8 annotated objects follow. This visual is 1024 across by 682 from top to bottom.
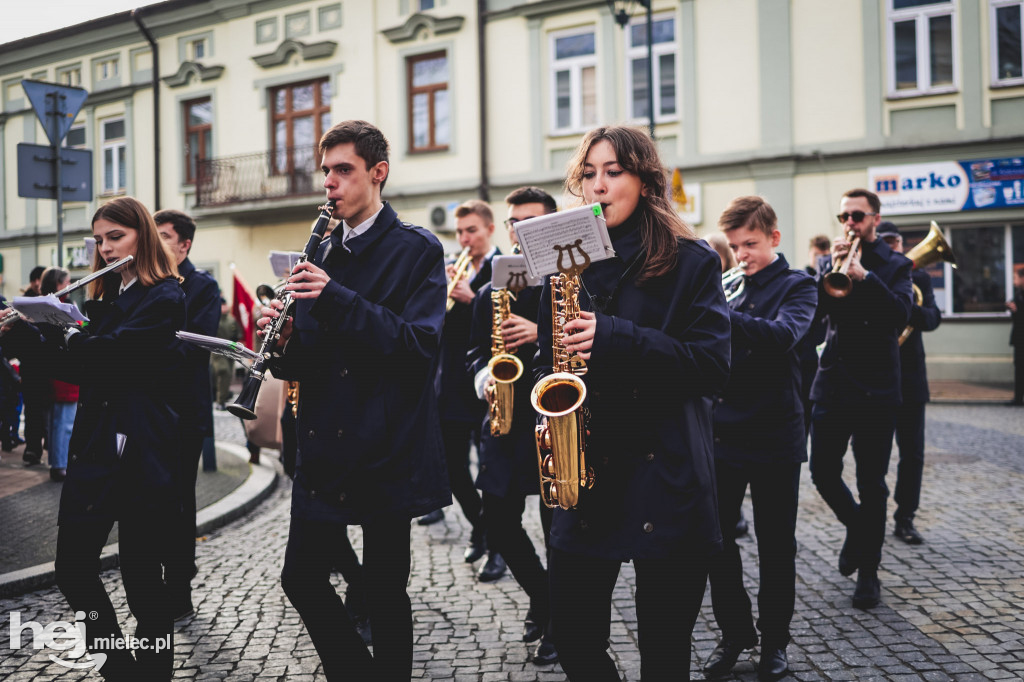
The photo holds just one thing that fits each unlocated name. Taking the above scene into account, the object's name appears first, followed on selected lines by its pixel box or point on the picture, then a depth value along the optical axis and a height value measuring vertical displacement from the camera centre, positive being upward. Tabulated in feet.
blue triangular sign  24.59 +7.26
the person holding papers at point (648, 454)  7.86 -0.98
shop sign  50.03 +9.36
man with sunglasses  15.67 -0.79
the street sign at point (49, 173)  24.29 +5.31
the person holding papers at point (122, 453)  10.85 -1.25
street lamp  41.73 +16.06
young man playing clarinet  9.23 -0.83
